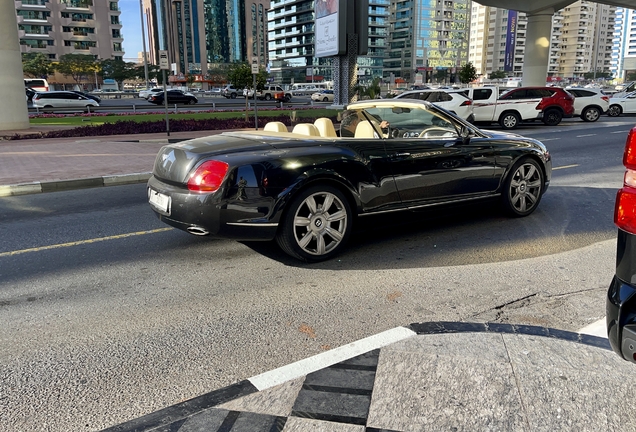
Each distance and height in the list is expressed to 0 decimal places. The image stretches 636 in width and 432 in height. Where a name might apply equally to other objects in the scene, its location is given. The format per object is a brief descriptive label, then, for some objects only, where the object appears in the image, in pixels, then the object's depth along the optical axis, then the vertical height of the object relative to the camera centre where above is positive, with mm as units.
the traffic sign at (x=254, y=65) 19609 +1005
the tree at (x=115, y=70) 83250 +3741
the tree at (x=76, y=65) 77562 +4280
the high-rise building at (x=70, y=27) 90625 +11774
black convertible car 4555 -771
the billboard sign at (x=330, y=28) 29422 +3672
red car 22391 -363
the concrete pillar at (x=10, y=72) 19234 +823
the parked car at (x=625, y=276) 2316 -833
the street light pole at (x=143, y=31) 55062 +6585
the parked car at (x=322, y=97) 58750 -526
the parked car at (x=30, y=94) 43619 +32
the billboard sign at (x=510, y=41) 148375 +13934
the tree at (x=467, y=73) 79750 +2713
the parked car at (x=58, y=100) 36469 -417
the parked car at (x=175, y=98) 44344 -405
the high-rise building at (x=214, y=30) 179000 +21434
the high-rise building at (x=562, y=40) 165500 +16557
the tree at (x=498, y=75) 141088 +4280
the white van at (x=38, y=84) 52906 +1039
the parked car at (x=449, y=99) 21859 -317
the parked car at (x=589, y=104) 25089 -645
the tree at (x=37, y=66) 75250 +4013
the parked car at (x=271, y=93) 55484 -41
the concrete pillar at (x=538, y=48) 35000 +2818
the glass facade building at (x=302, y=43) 130250 +12589
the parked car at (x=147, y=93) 52822 +63
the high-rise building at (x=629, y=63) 122062 +6231
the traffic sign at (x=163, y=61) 16875 +1030
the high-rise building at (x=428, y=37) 143125 +15020
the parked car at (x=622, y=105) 28938 -809
